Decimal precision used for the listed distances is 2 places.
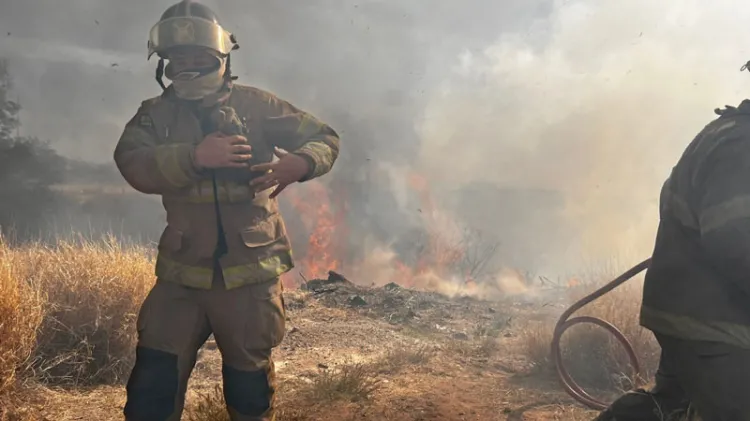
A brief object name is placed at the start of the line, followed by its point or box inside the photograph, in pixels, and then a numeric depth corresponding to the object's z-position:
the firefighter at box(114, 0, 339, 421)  2.29
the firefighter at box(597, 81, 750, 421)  1.78
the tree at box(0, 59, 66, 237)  37.28
